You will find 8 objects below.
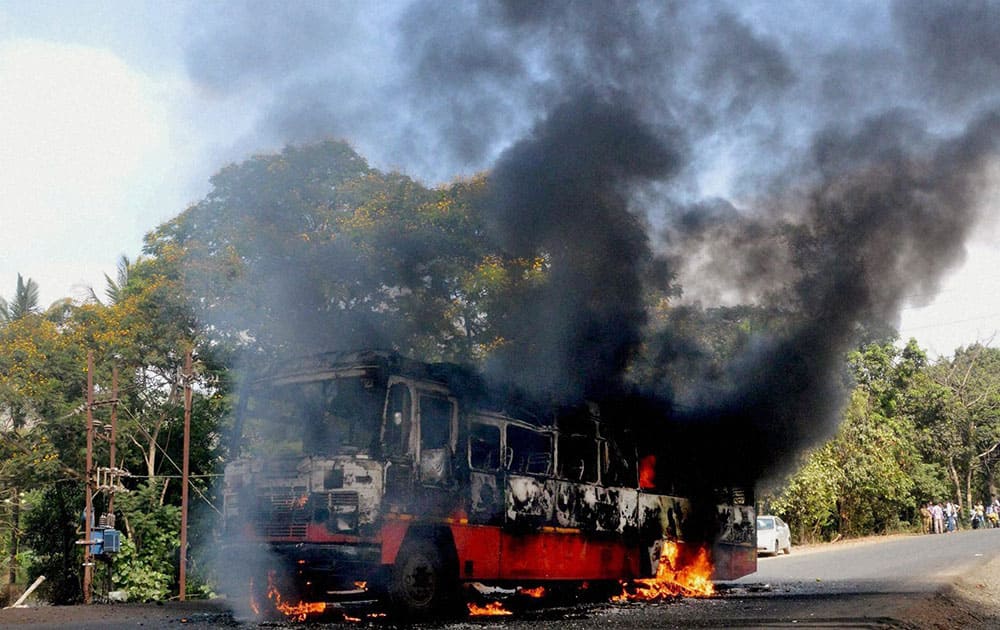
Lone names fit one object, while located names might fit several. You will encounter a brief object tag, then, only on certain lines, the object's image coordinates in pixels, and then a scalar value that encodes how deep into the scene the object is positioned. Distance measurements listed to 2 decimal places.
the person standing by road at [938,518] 49.59
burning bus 11.40
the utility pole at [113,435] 22.77
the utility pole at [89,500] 21.44
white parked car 33.53
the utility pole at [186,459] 21.41
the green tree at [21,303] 34.81
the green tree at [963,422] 55.94
